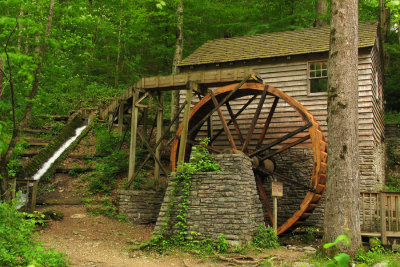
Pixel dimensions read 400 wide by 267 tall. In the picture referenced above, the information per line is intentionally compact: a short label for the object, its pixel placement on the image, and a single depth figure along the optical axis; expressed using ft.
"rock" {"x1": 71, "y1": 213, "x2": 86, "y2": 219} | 35.09
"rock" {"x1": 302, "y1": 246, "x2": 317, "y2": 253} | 27.30
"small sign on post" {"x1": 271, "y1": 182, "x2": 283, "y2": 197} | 30.35
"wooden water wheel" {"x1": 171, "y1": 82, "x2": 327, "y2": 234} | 32.91
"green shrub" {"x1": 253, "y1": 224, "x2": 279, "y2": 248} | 27.40
